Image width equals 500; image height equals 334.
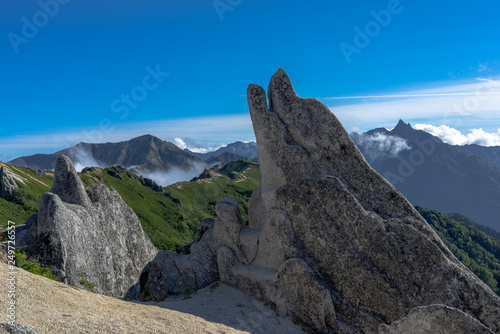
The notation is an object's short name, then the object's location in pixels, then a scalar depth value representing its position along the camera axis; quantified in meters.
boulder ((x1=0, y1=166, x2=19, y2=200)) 76.06
